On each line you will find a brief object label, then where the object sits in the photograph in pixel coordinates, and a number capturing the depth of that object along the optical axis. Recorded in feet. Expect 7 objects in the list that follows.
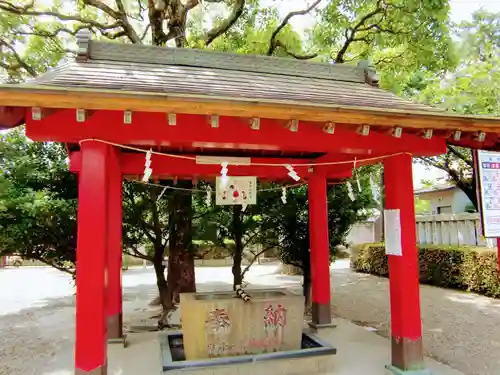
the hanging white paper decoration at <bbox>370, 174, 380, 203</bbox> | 18.58
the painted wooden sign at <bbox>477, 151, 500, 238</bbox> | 15.79
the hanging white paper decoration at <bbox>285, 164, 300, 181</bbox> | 16.61
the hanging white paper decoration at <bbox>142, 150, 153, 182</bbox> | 14.19
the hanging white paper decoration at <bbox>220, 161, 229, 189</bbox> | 15.35
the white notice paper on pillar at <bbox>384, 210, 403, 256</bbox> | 16.39
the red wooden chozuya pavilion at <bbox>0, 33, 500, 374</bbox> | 12.51
